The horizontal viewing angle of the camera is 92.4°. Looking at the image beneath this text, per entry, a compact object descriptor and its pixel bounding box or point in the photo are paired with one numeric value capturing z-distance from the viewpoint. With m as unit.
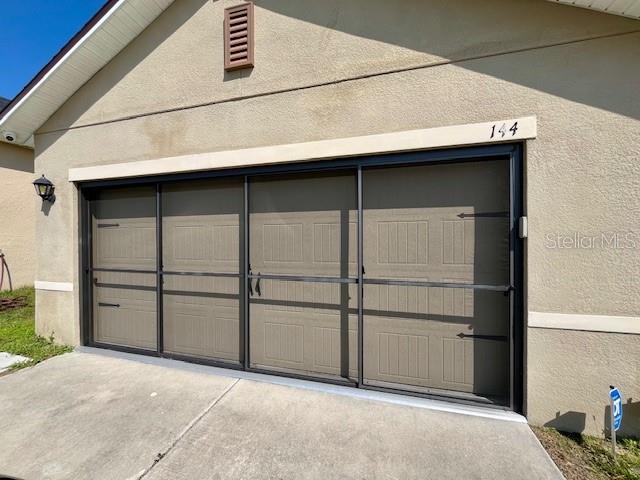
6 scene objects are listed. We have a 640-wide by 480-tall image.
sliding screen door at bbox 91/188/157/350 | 4.40
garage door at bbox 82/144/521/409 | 3.06
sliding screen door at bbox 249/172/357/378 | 3.48
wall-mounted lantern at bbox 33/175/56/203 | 4.50
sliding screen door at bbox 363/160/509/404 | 3.04
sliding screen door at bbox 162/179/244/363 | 3.94
